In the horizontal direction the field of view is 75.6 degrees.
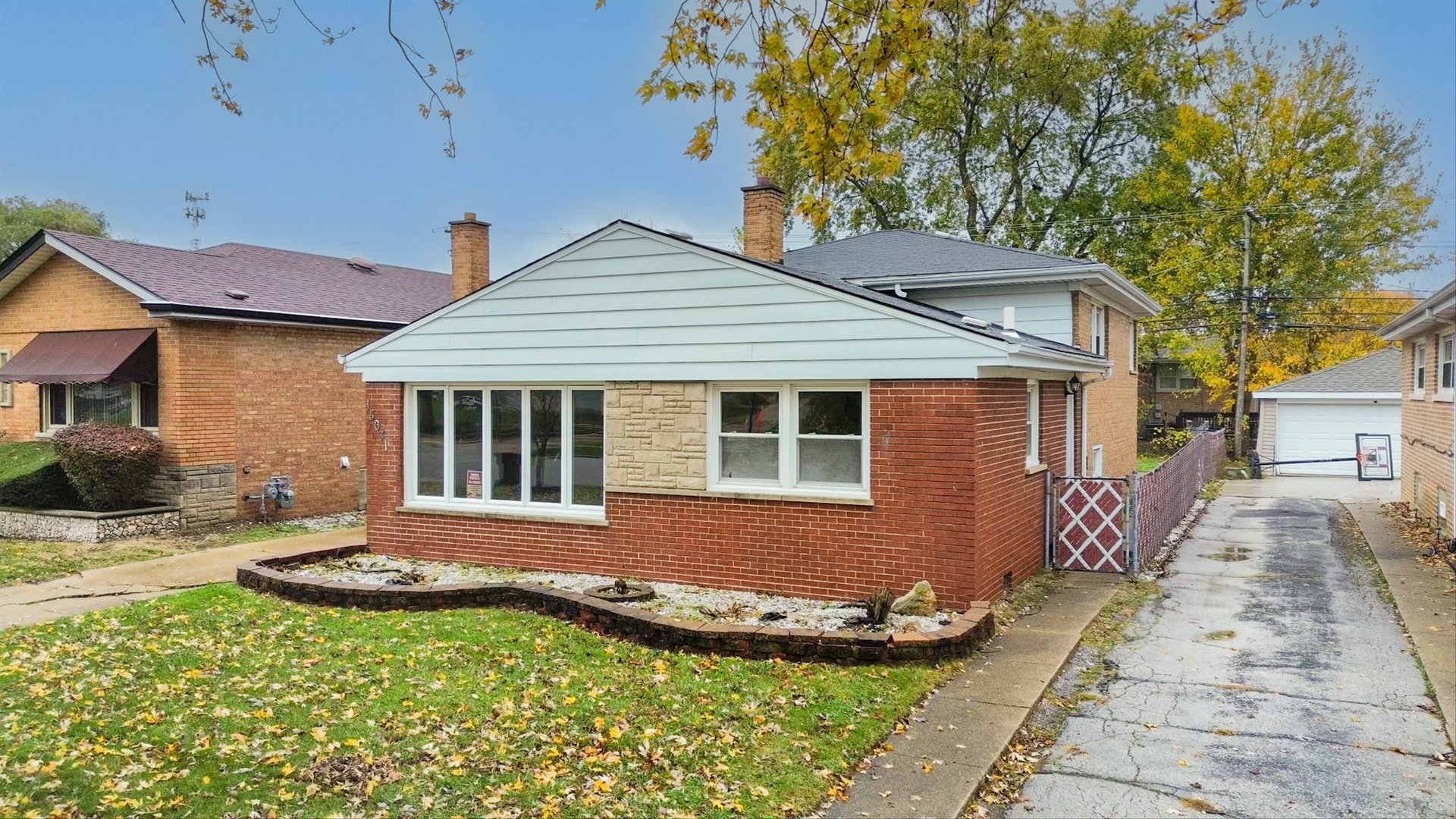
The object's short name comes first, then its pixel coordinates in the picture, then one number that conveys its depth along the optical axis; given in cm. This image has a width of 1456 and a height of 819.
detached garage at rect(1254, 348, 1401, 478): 2953
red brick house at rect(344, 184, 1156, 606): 979
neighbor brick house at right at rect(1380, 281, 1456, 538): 1362
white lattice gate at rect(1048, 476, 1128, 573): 1239
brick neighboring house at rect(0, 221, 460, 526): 1645
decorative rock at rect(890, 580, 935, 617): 942
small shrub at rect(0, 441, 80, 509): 1625
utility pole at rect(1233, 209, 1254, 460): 3291
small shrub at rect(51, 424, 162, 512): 1561
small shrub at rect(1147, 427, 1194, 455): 3578
